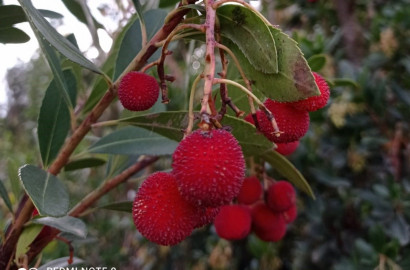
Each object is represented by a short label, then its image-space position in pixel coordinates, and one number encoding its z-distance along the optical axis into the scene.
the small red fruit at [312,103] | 0.16
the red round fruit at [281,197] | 0.28
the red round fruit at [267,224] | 0.28
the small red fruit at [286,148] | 0.24
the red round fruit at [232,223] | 0.27
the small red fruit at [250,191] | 0.28
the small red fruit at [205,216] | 0.16
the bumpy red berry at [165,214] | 0.15
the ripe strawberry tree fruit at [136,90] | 0.18
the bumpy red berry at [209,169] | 0.14
